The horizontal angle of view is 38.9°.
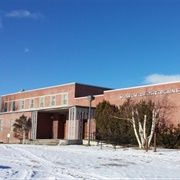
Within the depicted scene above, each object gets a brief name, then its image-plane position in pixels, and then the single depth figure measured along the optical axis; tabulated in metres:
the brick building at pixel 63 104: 20.23
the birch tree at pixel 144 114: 17.07
